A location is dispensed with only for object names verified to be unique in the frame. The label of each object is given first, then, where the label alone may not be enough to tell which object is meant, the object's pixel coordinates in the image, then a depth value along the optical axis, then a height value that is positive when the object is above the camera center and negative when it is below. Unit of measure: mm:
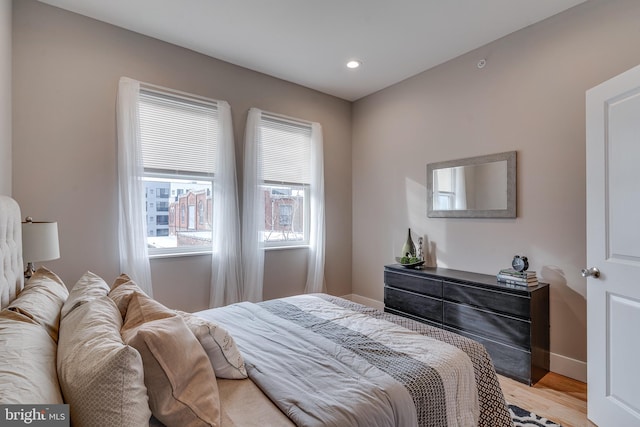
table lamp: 1969 -165
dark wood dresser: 2451 -864
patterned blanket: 1189 -682
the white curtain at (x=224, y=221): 3318 -86
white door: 1769 -241
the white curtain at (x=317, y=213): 4090 -15
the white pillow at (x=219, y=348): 1295 -553
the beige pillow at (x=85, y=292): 1379 -364
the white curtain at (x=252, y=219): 3521 -69
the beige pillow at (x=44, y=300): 1255 -371
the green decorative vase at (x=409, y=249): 3596 -423
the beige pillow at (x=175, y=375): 992 -518
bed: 851 -621
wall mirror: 2932 +223
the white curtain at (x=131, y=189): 2793 +216
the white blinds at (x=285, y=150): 3777 +749
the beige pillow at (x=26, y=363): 743 -393
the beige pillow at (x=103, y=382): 805 -435
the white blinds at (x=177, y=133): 3006 +781
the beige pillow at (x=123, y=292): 1432 -378
